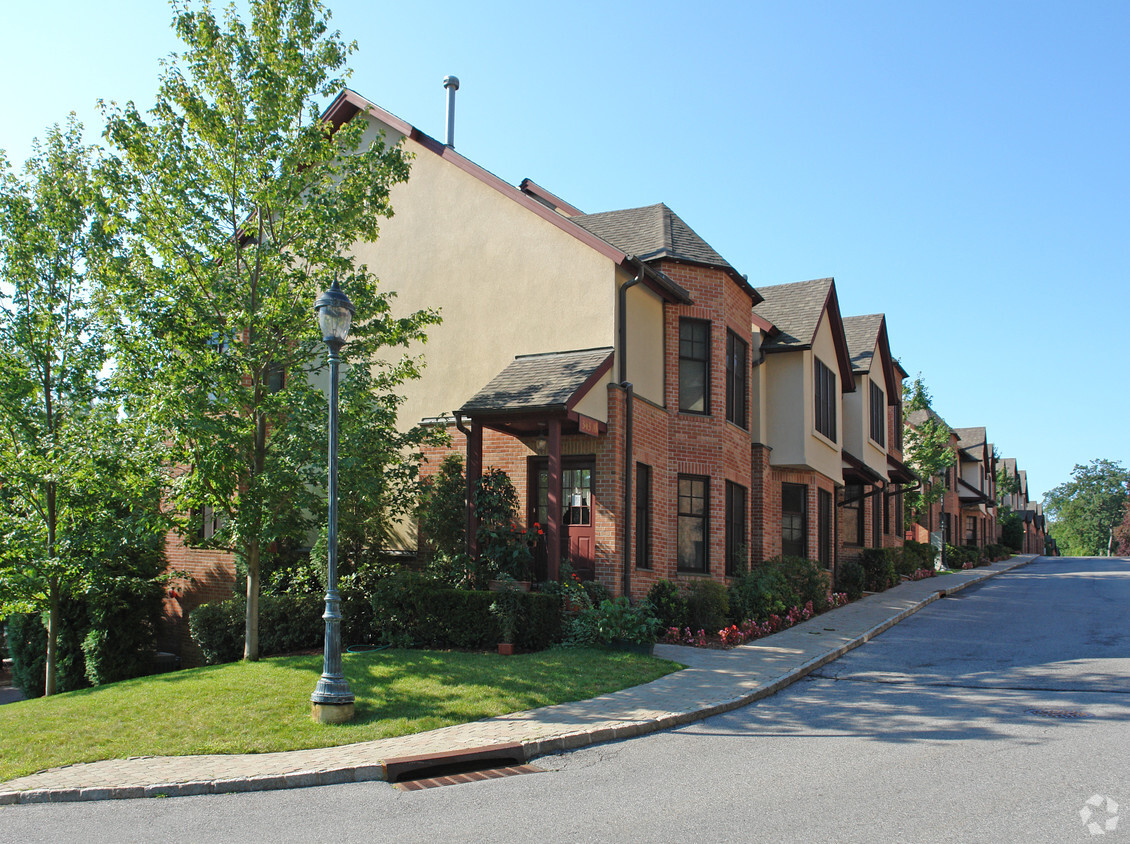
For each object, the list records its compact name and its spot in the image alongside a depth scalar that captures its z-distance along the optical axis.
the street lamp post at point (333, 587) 9.64
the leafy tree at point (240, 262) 12.91
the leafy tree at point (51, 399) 14.35
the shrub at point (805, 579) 18.97
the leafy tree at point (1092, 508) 117.62
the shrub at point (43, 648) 17.39
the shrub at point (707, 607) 15.24
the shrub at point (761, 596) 16.50
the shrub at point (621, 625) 13.12
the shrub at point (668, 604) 15.09
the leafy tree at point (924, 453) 35.38
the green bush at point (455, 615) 13.21
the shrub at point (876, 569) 25.67
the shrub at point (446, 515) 15.36
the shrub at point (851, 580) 22.69
